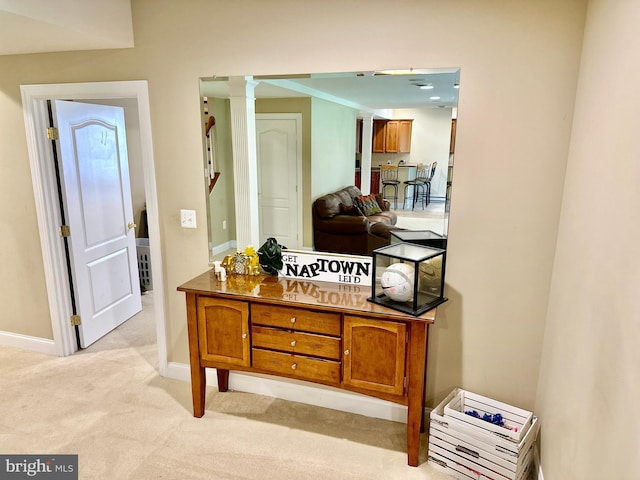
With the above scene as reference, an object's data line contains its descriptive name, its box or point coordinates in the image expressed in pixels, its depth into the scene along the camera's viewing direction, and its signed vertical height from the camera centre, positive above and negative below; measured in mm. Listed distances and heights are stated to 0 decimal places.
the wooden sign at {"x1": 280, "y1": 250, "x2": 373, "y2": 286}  2434 -647
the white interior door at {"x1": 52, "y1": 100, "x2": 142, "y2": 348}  3211 -505
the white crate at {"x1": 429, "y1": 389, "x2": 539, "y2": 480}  1979 -1359
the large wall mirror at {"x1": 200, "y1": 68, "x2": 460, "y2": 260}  2357 +2
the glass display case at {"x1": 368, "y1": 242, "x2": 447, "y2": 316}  2074 -609
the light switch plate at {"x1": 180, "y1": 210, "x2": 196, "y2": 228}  2695 -411
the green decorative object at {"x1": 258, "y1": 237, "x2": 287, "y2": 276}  2518 -600
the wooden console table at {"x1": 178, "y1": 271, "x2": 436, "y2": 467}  2088 -932
